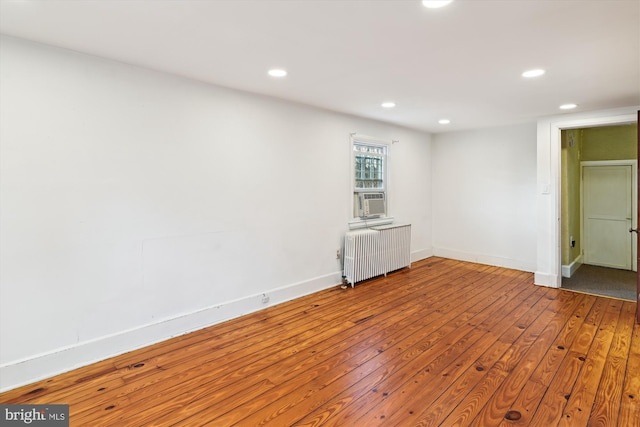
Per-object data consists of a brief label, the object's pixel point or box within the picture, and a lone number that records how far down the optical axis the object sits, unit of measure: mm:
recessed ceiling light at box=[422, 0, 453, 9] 1771
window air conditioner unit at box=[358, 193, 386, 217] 4984
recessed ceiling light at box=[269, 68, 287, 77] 2865
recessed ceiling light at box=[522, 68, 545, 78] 2818
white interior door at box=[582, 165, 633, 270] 5449
